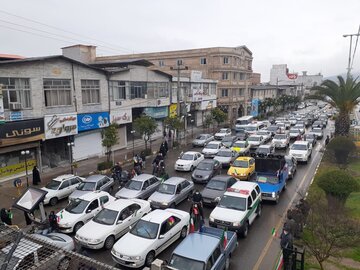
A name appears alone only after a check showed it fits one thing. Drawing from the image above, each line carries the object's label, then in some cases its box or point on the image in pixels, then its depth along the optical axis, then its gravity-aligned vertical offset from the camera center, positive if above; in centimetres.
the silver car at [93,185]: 1719 -577
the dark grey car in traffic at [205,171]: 2059 -581
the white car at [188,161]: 2420 -597
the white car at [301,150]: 2560 -546
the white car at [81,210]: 1360 -580
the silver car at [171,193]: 1576 -576
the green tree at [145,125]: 2859 -357
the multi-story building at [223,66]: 5703 +429
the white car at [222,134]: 3725 -574
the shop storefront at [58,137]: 2431 -425
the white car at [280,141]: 3188 -559
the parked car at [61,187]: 1742 -596
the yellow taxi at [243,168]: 2055 -557
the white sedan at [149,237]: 1065 -570
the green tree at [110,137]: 2456 -400
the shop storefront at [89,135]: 2736 -445
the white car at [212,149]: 2809 -577
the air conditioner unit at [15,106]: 2160 -130
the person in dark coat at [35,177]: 2128 -628
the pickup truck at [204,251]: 920 -521
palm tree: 2693 -69
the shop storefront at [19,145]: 2114 -419
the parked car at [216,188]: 1620 -560
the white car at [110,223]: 1201 -576
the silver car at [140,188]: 1673 -575
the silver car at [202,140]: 3456 -602
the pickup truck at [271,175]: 1675 -517
